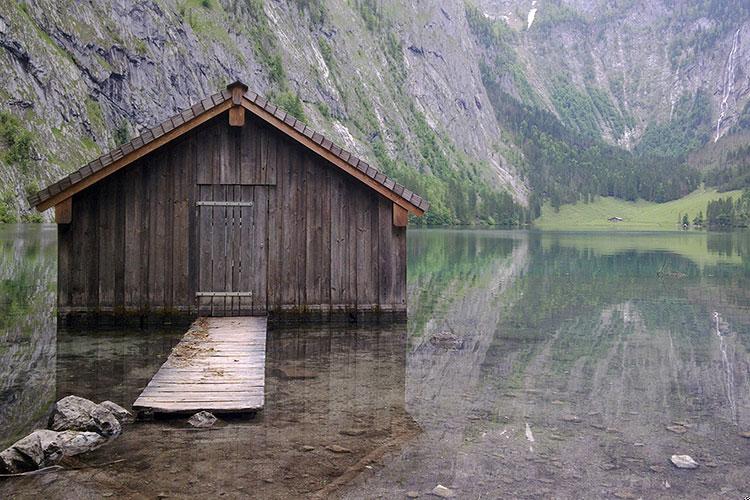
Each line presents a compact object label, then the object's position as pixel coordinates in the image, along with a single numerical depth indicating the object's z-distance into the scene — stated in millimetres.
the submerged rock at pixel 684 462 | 9055
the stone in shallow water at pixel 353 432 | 9938
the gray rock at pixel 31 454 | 8344
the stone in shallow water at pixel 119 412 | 10172
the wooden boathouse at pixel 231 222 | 16953
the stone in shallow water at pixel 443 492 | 7992
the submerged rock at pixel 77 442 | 8906
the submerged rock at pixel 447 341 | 17125
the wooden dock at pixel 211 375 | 10359
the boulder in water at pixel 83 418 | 9495
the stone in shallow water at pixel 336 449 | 9234
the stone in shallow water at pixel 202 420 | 10016
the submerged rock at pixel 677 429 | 10527
